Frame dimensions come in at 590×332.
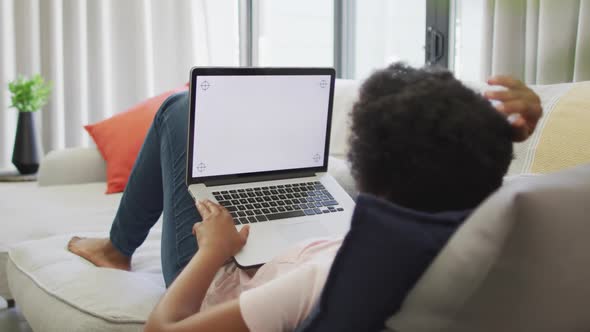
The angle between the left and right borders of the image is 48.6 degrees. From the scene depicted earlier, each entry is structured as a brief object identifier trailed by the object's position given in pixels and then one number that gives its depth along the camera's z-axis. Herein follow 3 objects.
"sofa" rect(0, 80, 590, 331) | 1.17
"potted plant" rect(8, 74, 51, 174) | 3.02
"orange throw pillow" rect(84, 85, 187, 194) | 2.36
